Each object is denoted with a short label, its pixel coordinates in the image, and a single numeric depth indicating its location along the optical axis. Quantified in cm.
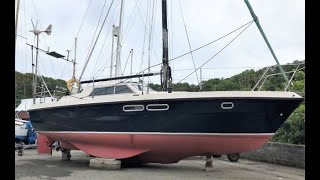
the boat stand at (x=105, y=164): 673
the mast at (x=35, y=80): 896
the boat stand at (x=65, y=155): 854
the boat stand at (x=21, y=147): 940
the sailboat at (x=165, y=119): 590
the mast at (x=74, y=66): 982
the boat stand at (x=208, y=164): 659
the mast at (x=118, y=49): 1126
